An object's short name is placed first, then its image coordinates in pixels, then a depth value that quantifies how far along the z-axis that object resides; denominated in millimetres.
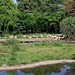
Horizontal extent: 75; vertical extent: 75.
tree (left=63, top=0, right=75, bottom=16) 20625
